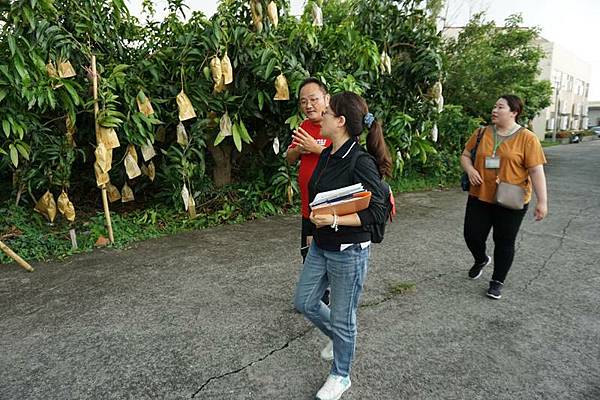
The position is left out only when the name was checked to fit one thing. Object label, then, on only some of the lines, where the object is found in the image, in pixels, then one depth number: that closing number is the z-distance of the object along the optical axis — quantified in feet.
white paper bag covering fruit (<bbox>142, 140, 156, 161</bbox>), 14.67
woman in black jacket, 6.07
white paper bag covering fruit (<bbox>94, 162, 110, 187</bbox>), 13.12
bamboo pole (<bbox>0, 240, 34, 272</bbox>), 10.87
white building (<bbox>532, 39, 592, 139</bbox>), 109.43
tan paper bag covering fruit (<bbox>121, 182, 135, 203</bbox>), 16.48
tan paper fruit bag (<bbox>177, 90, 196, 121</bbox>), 14.39
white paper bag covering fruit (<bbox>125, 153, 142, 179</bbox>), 14.56
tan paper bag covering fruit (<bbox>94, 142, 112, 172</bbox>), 12.96
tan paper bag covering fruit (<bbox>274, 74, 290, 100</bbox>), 14.39
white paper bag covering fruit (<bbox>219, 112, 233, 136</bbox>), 15.46
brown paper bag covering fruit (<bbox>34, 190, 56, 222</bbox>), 14.53
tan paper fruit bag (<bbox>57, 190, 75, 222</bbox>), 14.40
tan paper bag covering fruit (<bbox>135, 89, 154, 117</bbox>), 13.99
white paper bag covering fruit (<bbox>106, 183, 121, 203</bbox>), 16.25
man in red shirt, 8.10
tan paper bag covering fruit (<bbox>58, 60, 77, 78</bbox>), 12.63
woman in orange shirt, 9.80
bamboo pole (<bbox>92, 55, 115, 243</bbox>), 12.69
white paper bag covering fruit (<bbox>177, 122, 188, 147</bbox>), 15.58
